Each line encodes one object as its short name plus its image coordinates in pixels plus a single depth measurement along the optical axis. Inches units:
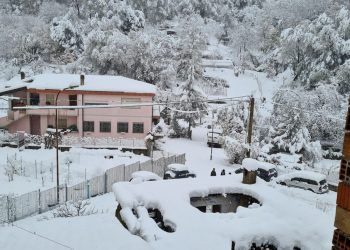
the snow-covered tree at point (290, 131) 1370.6
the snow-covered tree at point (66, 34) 2166.6
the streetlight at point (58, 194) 814.5
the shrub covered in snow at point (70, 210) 644.7
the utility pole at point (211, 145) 1307.5
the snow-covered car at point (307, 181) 1008.9
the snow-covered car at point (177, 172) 1003.3
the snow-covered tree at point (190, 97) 1562.5
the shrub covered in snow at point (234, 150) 1266.6
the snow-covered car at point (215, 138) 1473.7
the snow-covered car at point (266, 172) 1069.8
